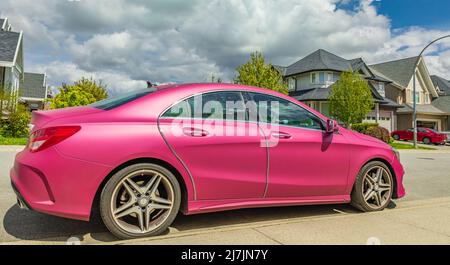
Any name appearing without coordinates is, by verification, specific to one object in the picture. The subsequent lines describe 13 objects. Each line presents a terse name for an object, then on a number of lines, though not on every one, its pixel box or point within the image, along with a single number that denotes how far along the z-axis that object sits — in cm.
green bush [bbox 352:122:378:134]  2431
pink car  271
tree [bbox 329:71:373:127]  2461
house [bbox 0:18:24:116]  2044
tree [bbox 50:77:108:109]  1836
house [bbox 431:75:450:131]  4143
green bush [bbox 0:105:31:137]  1402
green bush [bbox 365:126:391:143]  2244
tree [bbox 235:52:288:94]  2277
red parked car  2777
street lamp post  1910
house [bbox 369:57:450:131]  3794
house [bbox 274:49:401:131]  3155
